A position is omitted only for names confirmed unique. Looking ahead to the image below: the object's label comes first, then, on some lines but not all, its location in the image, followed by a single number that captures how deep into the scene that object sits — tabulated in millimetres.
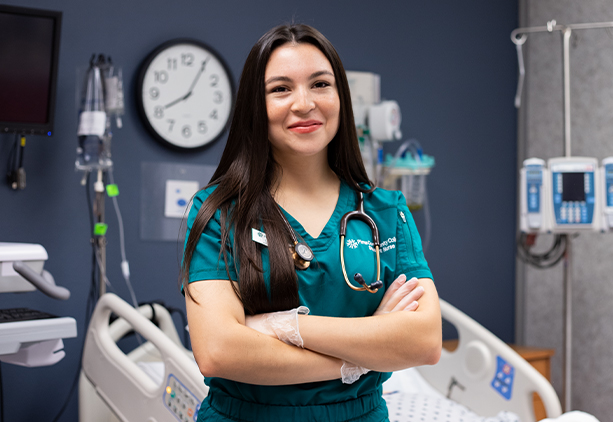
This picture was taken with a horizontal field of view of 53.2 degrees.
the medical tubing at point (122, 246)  2574
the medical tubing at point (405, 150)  3089
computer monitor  2119
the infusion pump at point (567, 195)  2799
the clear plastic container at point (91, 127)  2270
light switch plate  2711
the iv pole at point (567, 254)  2869
